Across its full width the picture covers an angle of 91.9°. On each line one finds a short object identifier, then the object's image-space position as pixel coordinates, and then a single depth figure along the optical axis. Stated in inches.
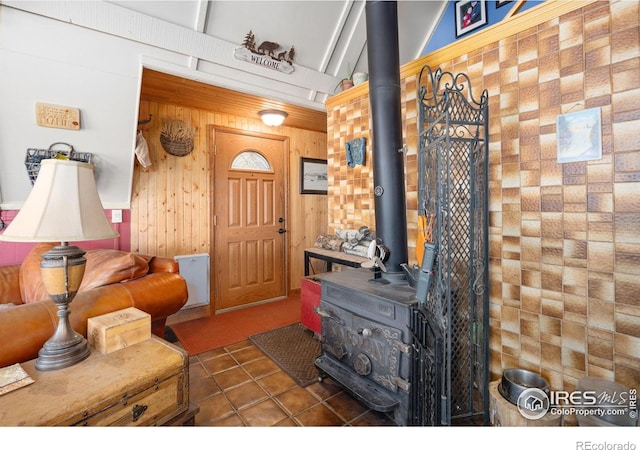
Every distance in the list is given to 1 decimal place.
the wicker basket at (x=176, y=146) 121.5
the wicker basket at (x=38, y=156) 88.6
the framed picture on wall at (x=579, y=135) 55.5
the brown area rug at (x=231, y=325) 107.6
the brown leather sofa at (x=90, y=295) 49.9
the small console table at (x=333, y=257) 96.9
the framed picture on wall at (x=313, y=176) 163.3
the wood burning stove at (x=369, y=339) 59.5
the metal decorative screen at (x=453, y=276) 59.0
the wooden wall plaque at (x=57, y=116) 85.8
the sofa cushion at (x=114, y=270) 69.7
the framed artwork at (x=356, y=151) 102.5
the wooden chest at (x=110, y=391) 38.3
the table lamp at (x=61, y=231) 45.8
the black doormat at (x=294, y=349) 86.7
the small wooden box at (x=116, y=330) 51.7
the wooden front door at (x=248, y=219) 137.9
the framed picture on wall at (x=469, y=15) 103.1
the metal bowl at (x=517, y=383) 57.1
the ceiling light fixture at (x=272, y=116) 129.2
